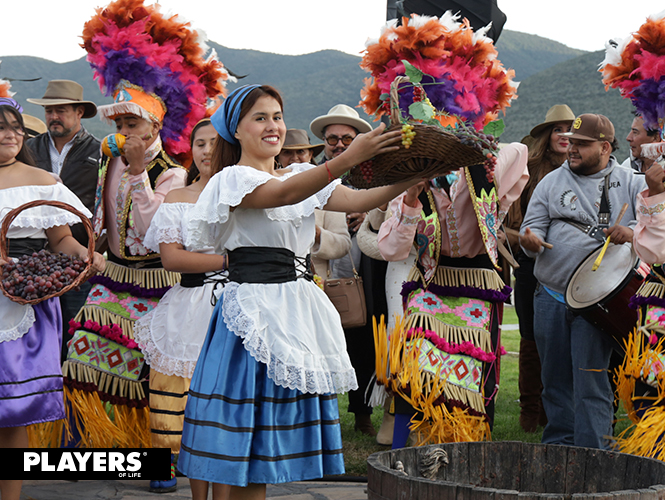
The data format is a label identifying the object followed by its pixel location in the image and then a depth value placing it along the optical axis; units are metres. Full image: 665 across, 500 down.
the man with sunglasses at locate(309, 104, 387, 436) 5.64
